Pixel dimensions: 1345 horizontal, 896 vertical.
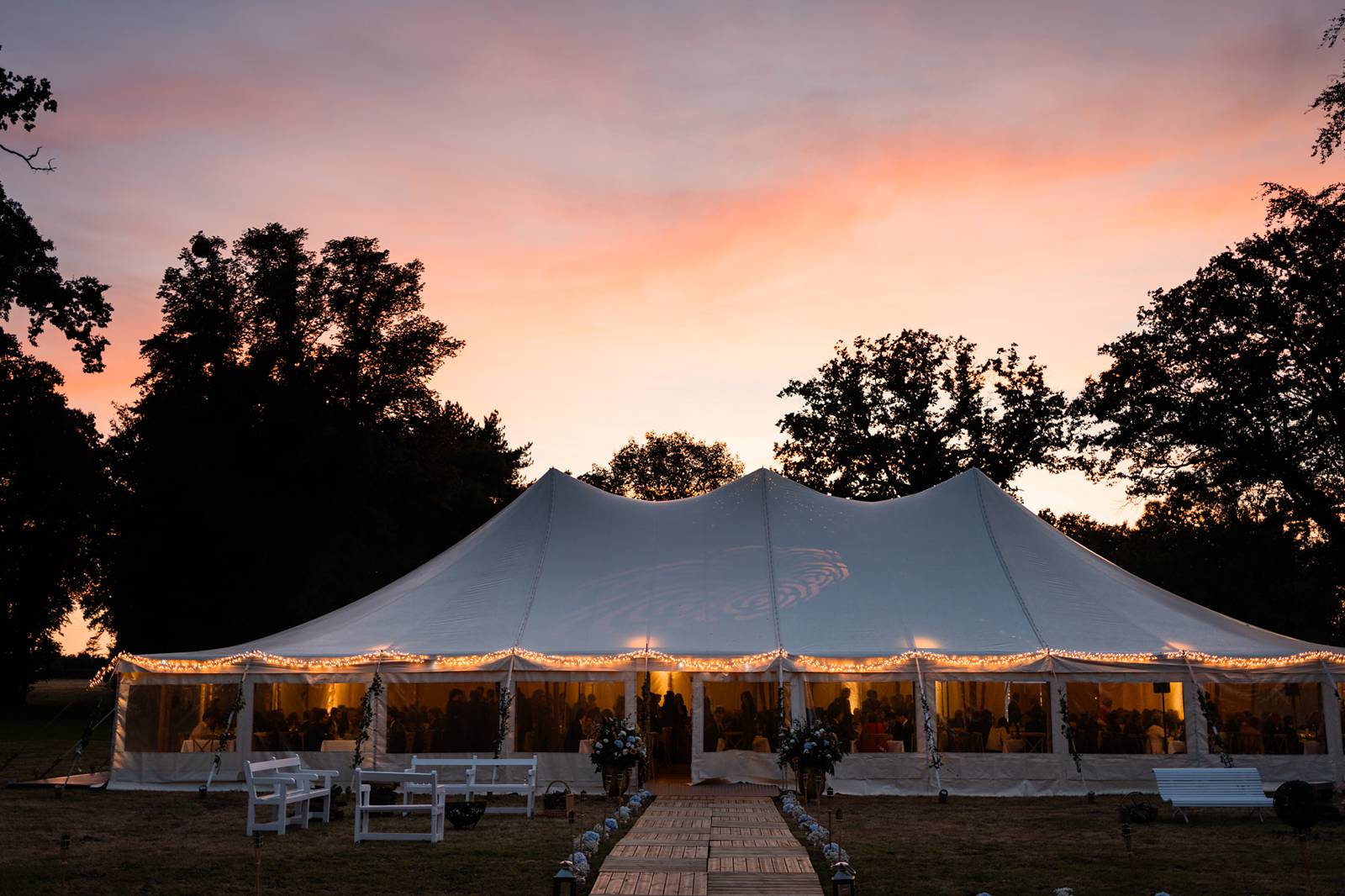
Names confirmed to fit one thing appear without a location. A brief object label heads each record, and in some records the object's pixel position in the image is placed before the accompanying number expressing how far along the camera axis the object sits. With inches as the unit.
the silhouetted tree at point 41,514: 1298.0
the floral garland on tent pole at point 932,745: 657.0
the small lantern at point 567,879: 301.8
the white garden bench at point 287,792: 481.4
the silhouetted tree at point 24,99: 537.0
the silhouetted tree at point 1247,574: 1432.1
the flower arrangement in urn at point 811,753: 619.8
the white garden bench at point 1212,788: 511.2
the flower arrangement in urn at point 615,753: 630.5
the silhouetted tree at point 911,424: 1456.7
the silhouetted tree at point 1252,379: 911.7
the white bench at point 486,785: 550.9
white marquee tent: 658.2
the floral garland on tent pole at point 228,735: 673.0
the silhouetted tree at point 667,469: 2154.3
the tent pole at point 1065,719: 652.7
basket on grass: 563.2
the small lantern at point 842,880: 304.0
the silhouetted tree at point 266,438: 1131.9
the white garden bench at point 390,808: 467.2
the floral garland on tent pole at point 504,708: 663.8
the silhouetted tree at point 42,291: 553.9
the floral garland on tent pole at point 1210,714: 652.1
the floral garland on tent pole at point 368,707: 666.8
